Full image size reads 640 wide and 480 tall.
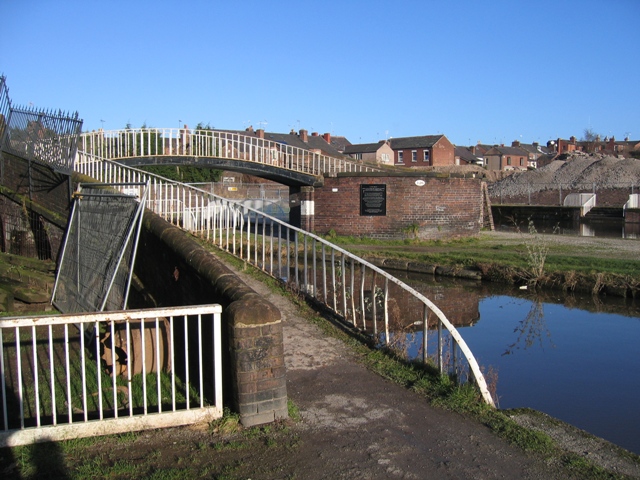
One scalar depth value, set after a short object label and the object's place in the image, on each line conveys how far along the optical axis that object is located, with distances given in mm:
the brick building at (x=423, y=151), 73188
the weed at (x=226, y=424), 4664
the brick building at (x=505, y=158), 91938
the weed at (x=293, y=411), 4988
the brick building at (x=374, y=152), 77925
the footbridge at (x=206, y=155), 18891
